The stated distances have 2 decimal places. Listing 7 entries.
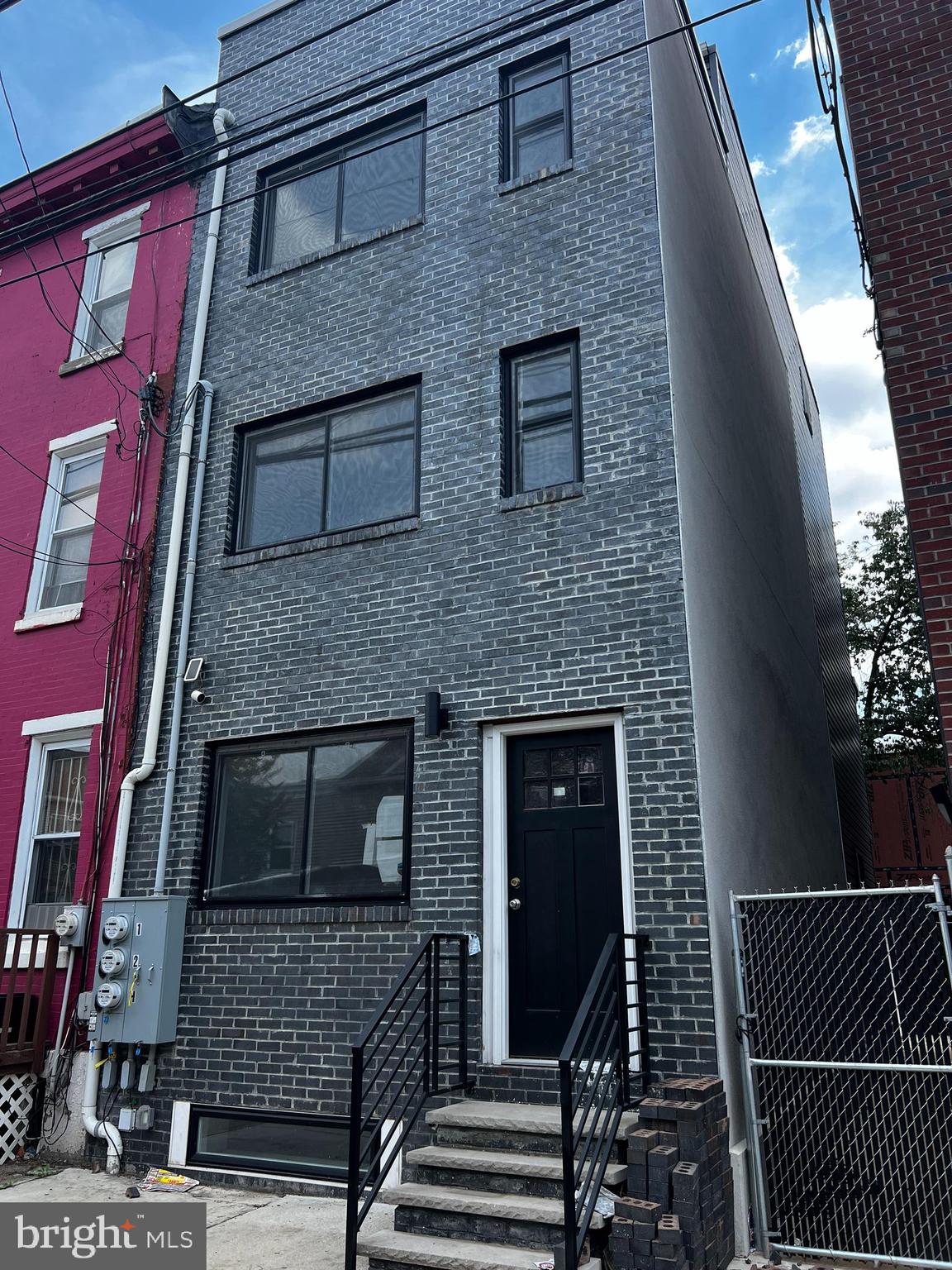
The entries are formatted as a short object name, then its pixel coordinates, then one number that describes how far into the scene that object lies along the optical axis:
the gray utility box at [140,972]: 7.47
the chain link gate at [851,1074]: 5.30
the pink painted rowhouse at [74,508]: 8.73
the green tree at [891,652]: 21.22
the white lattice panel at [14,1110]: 7.69
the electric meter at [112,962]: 7.59
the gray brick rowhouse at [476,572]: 6.51
